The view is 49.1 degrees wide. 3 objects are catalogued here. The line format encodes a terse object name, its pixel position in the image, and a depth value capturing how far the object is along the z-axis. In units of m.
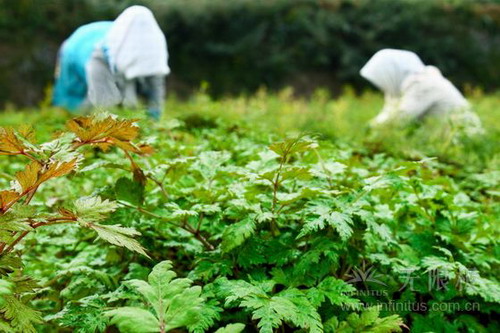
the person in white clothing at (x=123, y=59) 3.73
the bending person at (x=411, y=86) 5.58
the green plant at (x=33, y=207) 1.38
